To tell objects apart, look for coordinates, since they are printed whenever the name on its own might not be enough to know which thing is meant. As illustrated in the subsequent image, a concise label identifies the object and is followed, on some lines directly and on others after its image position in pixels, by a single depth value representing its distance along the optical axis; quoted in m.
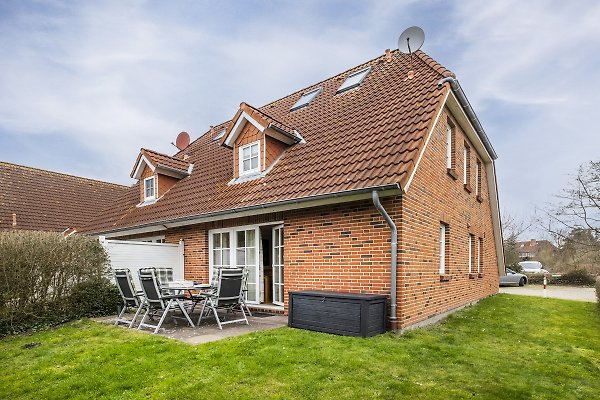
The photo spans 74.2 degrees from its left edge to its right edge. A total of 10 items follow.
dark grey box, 6.54
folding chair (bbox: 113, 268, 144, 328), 8.05
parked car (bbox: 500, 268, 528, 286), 27.11
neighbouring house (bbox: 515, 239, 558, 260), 87.40
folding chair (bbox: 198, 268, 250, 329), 7.76
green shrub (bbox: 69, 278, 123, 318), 9.03
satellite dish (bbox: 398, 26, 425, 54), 11.16
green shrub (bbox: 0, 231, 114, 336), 7.89
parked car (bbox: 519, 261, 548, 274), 36.03
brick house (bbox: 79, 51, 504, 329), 7.42
